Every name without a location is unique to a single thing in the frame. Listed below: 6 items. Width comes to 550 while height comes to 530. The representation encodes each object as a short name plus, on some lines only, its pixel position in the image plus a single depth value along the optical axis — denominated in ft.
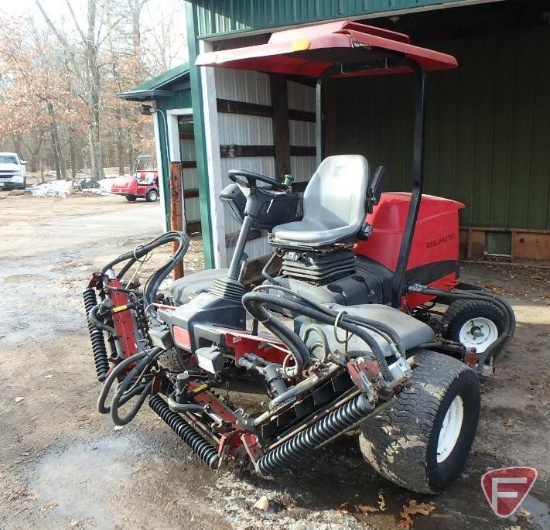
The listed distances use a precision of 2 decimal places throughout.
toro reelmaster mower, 7.30
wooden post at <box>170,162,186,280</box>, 16.74
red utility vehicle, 57.41
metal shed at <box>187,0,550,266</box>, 18.63
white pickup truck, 71.31
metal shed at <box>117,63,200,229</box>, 28.32
